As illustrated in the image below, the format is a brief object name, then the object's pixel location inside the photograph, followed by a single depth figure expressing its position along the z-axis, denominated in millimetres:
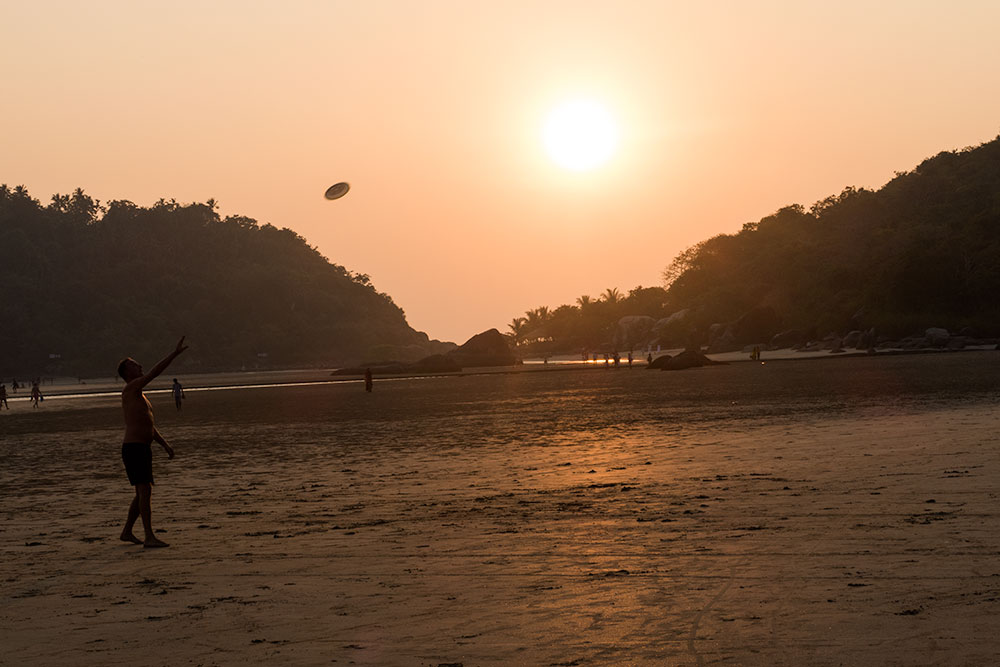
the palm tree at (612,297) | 183250
